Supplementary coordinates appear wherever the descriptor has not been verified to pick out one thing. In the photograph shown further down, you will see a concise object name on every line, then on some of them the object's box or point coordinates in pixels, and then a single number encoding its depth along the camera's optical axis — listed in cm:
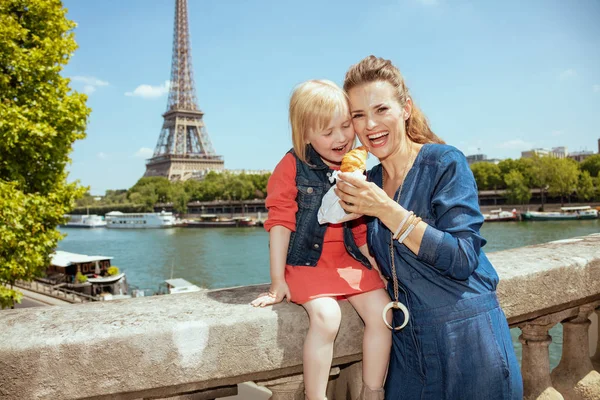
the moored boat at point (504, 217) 4609
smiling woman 137
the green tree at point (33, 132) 613
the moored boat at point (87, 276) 1736
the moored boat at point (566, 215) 4178
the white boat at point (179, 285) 1576
